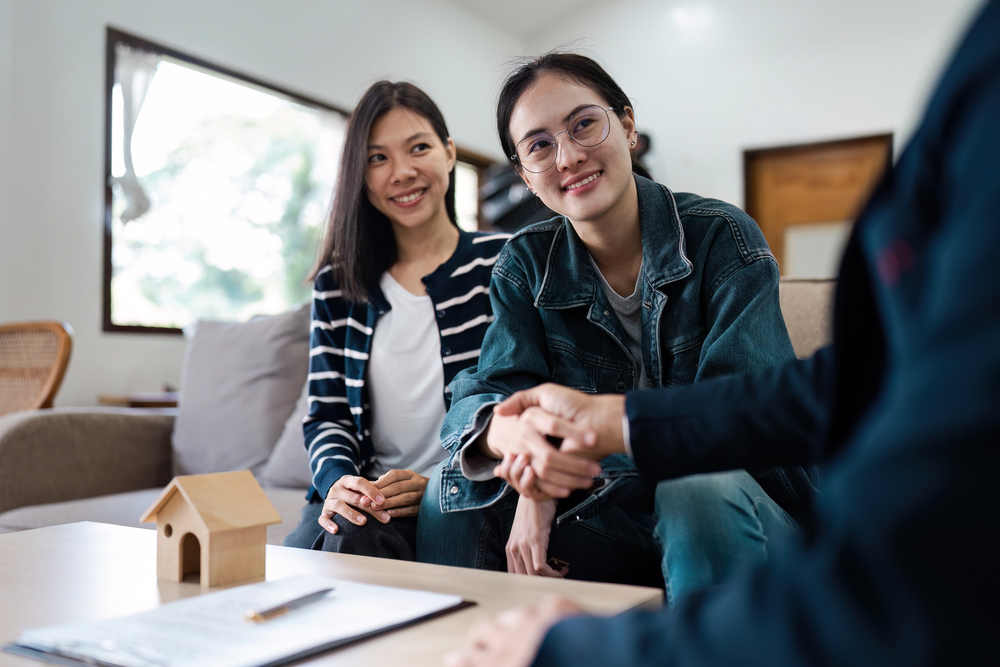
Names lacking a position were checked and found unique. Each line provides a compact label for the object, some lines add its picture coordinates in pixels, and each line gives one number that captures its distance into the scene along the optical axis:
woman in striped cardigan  1.58
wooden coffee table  0.62
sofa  1.87
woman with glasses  1.06
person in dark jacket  0.29
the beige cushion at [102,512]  1.68
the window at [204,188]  3.51
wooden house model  0.84
